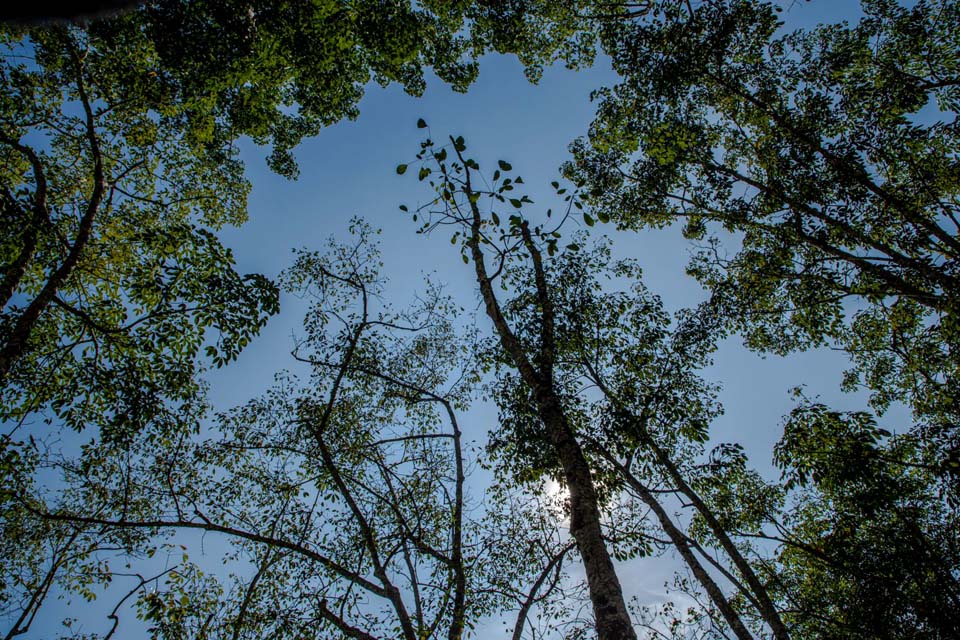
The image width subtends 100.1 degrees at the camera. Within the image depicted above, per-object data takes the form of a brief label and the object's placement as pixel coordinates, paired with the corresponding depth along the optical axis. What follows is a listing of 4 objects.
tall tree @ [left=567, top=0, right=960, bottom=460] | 10.65
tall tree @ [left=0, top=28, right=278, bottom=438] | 7.39
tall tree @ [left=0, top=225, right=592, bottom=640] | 8.49
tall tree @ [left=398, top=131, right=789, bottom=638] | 5.83
